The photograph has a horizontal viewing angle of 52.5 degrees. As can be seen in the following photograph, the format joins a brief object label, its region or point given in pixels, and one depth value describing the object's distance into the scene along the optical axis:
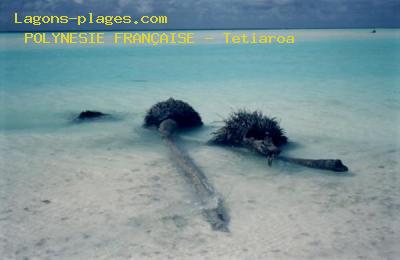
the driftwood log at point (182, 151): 4.89
